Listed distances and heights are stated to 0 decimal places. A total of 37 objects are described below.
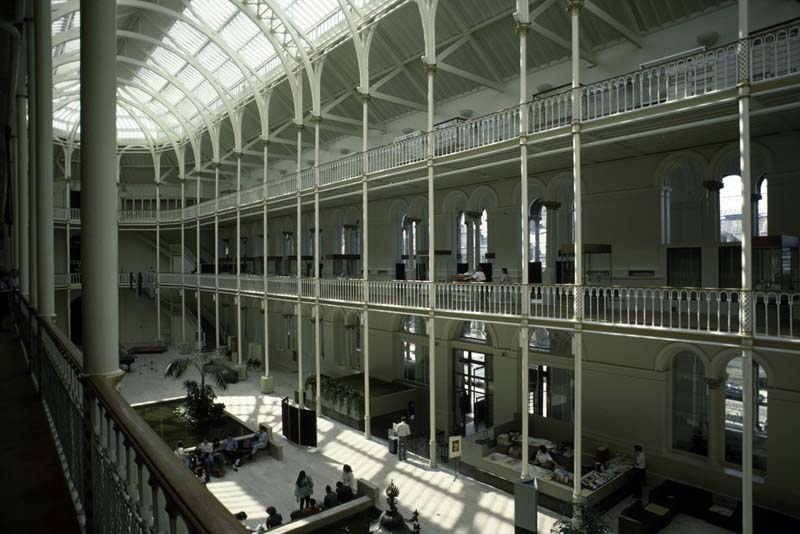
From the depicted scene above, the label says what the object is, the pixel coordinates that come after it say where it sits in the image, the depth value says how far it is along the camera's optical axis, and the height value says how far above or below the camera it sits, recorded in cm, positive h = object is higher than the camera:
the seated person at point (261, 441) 1479 -519
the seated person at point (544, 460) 1271 -498
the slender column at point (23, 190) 909 +151
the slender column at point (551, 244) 1636 +61
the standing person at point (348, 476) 1222 -514
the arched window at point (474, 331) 1819 -247
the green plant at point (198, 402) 1745 -468
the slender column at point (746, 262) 857 -2
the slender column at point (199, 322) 2845 -311
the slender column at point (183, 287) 2980 -119
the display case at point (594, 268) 1497 -16
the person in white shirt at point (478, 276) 1423 -34
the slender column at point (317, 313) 1783 -171
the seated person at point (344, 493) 1137 -513
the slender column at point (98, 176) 311 +57
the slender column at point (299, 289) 1908 -88
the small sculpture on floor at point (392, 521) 1000 -511
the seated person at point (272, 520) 1014 -511
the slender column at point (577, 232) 1045 +65
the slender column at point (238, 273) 2395 -30
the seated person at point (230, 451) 1437 -526
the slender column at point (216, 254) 2605 +65
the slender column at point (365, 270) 1603 -17
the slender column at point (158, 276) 3119 -56
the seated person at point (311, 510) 1050 -511
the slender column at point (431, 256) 1375 +22
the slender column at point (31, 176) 691 +140
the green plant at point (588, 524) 854 -446
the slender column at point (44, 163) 595 +127
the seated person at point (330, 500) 1106 -516
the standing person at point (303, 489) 1155 -511
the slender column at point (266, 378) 2202 -491
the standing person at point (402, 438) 1454 -498
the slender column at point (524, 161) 1144 +234
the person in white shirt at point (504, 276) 1593 -40
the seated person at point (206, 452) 1370 -513
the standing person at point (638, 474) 1265 -531
